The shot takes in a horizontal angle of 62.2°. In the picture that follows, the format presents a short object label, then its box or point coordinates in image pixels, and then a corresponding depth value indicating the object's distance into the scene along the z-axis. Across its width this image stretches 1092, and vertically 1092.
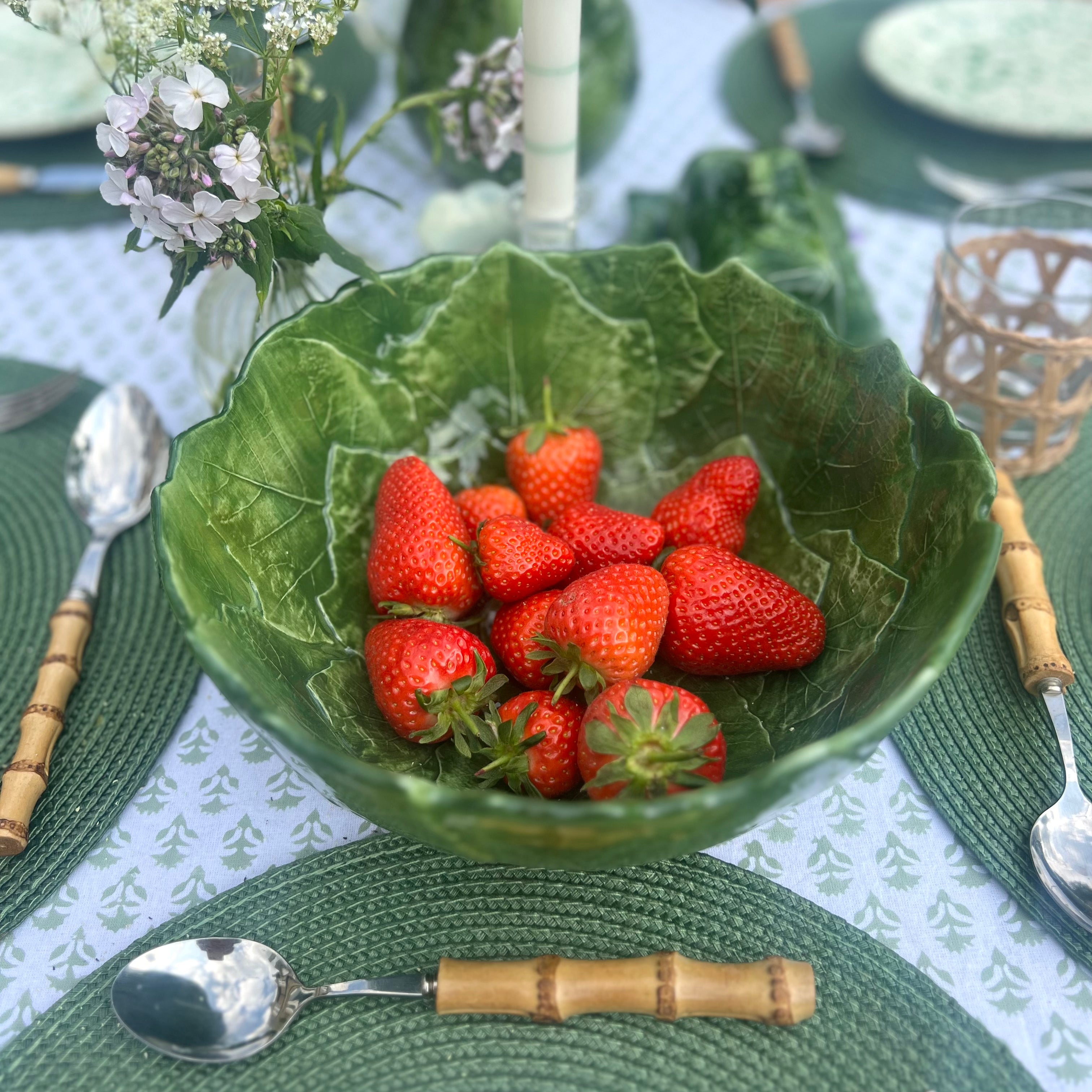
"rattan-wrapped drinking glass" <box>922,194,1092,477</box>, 0.76
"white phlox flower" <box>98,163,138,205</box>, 0.56
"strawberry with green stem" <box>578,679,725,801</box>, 0.51
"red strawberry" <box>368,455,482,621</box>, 0.65
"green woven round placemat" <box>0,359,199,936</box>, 0.63
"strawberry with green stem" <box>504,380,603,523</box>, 0.74
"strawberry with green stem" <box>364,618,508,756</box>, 0.58
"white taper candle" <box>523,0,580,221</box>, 0.74
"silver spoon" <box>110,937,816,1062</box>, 0.51
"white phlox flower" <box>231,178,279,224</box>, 0.57
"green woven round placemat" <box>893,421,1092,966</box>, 0.60
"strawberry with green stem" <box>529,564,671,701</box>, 0.57
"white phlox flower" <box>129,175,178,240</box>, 0.55
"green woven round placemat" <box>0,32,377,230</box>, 1.13
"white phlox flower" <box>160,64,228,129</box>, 0.54
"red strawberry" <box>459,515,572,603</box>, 0.65
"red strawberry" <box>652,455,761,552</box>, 0.69
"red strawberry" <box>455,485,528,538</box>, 0.72
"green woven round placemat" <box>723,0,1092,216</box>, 1.15
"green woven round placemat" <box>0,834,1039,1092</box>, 0.51
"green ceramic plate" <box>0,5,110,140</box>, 1.12
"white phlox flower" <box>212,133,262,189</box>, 0.55
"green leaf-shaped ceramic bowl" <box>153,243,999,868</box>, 0.46
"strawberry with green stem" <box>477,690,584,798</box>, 0.56
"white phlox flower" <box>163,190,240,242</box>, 0.56
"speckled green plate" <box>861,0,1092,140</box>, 1.15
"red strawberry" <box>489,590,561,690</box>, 0.63
